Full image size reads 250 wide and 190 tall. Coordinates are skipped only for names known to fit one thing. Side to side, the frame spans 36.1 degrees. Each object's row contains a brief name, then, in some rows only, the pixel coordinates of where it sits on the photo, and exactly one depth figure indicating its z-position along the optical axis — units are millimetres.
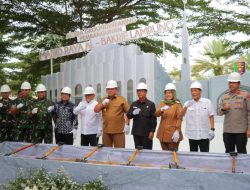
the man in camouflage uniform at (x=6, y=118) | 6929
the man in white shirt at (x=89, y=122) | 6188
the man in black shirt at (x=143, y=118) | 5613
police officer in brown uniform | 5020
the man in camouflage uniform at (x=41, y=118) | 6414
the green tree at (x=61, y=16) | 15633
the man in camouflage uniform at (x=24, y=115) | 6574
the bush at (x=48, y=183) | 3720
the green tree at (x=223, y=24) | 14547
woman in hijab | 5371
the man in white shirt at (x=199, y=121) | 5266
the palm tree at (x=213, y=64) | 28750
